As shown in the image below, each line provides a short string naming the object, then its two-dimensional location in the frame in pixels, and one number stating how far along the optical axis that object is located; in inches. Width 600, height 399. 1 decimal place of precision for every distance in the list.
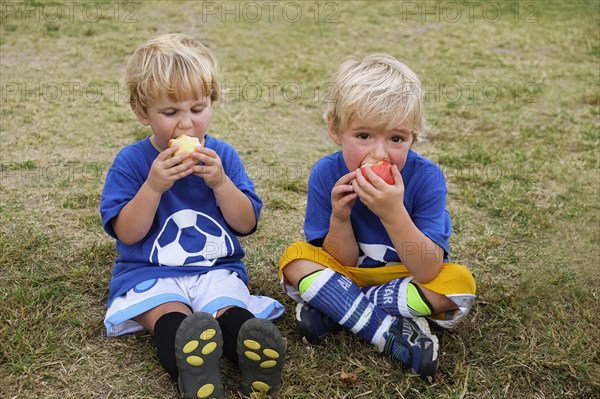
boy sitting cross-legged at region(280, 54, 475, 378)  95.0
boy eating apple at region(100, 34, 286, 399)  95.0
